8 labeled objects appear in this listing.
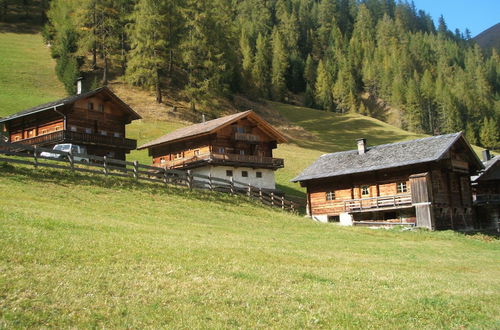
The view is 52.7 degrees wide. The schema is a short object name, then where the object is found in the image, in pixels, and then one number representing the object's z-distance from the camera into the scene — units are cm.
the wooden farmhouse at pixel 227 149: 4588
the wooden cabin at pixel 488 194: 4841
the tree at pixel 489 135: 11900
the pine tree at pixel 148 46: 7300
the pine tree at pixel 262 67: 11773
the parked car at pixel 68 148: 4144
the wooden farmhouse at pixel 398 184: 3850
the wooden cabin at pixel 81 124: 4494
